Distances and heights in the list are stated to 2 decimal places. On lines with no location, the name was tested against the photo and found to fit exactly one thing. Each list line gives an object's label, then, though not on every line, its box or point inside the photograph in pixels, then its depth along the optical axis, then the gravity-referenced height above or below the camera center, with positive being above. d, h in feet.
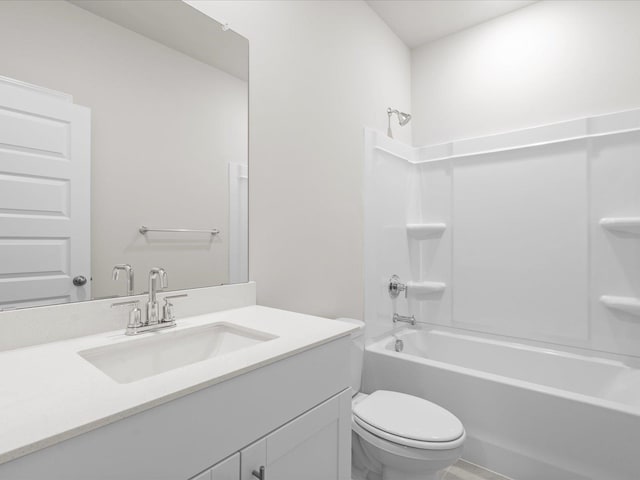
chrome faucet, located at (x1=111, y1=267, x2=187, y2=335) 3.51 -0.80
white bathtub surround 6.53 +0.25
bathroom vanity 1.80 -1.11
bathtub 4.74 -2.68
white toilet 4.40 -2.63
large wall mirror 3.12 +1.01
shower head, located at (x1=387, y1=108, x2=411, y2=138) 8.20 +3.04
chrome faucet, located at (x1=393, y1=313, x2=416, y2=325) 7.61 -1.80
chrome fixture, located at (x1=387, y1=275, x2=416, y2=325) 7.95 -1.13
